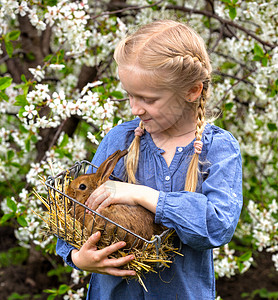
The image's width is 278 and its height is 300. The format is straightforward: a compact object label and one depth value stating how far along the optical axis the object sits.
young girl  1.51
